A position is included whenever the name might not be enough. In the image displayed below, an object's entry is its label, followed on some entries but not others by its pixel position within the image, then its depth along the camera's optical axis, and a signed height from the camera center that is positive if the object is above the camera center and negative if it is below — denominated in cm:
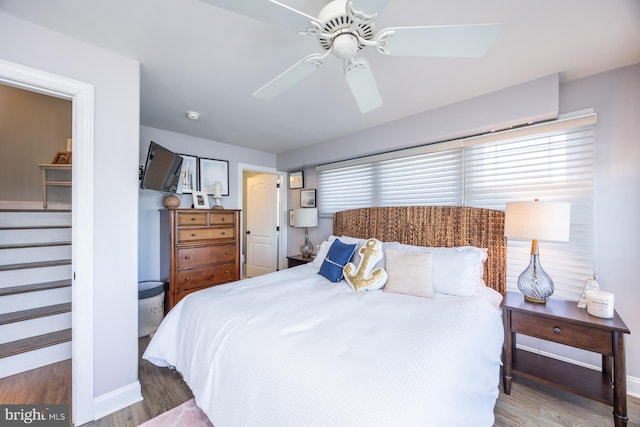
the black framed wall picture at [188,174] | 359 +54
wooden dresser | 297 -45
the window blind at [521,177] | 209 +34
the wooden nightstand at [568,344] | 154 -86
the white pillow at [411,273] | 205 -51
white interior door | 481 -24
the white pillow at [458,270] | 205 -48
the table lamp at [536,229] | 182 -12
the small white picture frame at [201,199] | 352 +18
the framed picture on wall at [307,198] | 428 +23
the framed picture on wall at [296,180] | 450 +58
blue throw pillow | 242 -47
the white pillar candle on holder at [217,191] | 369 +31
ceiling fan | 100 +78
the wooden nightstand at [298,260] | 376 -71
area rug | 161 -133
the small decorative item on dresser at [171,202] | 317 +13
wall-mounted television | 255 +46
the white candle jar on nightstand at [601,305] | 166 -61
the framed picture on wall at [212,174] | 379 +58
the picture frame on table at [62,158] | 323 +69
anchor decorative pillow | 218 -52
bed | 95 -65
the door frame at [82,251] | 163 -25
